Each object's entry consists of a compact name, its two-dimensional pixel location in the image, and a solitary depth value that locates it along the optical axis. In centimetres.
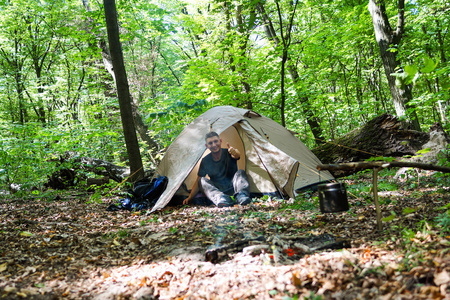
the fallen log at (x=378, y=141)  571
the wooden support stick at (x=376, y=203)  257
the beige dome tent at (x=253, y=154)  491
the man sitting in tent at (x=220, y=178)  500
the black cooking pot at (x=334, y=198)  299
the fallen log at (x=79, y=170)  823
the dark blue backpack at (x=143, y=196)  514
